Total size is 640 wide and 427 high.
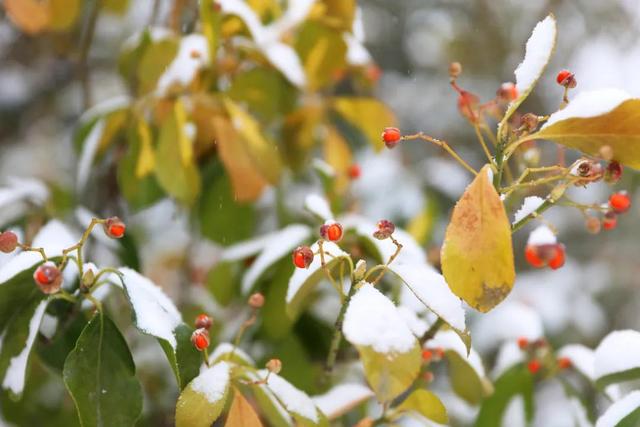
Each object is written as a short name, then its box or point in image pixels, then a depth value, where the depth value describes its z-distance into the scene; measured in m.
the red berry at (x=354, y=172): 0.96
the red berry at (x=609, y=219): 0.77
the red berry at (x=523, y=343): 0.89
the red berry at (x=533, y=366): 0.87
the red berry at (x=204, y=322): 0.77
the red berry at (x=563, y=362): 0.87
